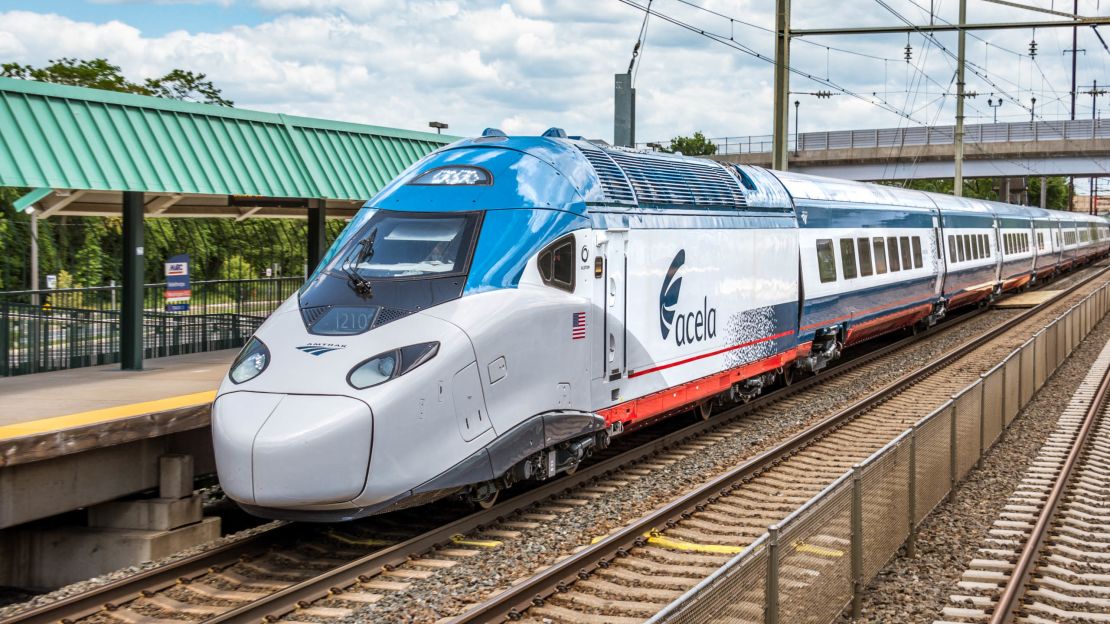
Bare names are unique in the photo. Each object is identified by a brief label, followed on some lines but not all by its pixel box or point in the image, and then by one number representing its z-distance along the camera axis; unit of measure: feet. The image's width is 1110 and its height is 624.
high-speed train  28.48
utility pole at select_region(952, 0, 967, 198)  138.41
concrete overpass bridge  210.38
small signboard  49.06
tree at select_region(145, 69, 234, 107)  153.28
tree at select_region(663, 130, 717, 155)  309.22
